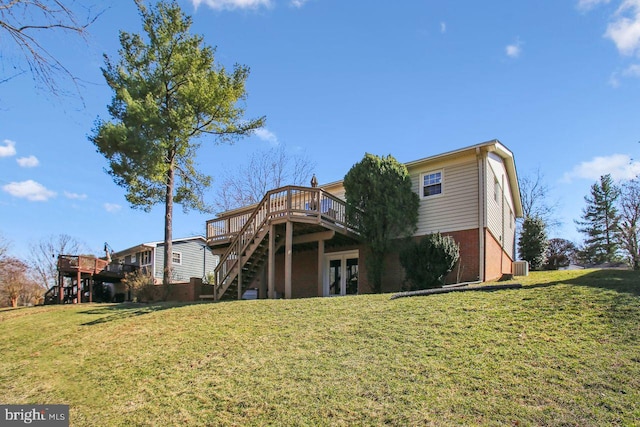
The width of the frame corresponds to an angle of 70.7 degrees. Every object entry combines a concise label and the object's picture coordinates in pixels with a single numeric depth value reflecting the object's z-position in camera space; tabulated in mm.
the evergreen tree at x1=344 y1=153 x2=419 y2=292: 15945
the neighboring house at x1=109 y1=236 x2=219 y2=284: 31141
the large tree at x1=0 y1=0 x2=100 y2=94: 5750
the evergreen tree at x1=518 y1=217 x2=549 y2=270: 23703
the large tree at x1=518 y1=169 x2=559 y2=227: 36781
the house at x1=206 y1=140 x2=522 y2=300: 15273
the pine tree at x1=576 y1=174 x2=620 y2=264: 41531
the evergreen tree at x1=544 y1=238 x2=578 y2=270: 24562
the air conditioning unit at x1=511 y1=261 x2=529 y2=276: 18312
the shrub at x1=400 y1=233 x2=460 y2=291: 14312
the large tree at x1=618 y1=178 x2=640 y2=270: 26234
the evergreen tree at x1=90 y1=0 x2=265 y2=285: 20547
